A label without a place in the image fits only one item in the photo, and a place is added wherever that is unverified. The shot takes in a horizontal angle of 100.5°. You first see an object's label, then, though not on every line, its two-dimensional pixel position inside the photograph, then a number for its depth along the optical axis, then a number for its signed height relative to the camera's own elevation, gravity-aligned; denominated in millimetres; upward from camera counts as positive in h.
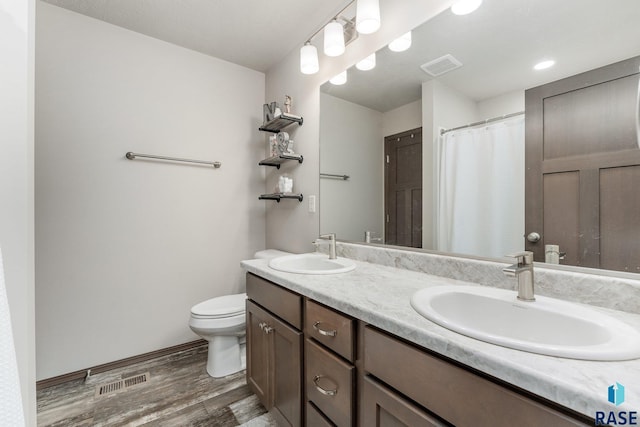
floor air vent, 1636 -1084
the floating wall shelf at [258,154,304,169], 2053 +443
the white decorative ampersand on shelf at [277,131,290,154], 2125 +567
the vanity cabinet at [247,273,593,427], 542 -467
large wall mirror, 841 +401
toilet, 1684 -743
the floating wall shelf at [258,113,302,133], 2027 +735
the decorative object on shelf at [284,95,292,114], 2139 +880
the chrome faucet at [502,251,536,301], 813 -194
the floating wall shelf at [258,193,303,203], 2072 +138
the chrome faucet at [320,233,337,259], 1635 -204
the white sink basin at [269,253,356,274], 1500 -288
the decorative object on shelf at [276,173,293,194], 2139 +230
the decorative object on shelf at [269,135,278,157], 2197 +577
